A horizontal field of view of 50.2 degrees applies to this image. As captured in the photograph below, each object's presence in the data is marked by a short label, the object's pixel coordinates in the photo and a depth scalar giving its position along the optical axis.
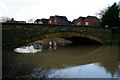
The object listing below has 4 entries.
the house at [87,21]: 33.74
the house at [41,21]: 45.67
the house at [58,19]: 39.12
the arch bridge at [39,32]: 10.24
